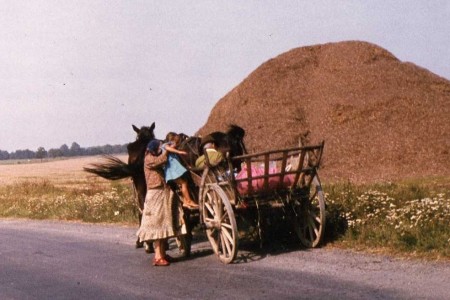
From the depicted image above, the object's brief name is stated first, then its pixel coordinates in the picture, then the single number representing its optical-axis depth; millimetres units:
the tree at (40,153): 168000
